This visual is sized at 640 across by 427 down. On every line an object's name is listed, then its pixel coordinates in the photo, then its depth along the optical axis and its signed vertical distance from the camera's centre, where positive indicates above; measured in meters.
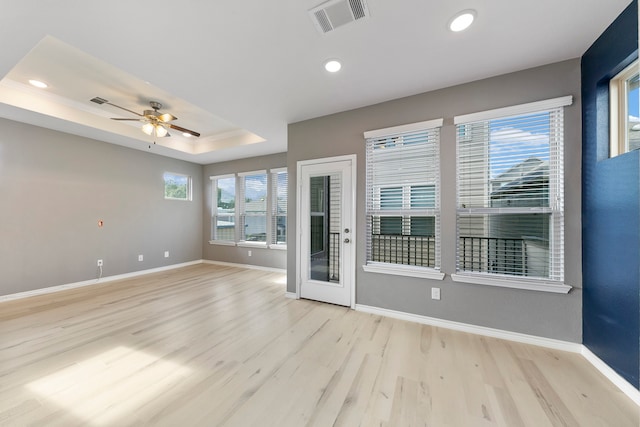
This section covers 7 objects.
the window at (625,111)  1.76 +0.83
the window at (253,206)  5.70 +0.17
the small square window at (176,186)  5.71 +0.68
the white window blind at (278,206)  5.45 +0.16
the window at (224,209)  6.15 +0.10
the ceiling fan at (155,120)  3.39 +1.38
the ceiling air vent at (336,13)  1.65 +1.49
